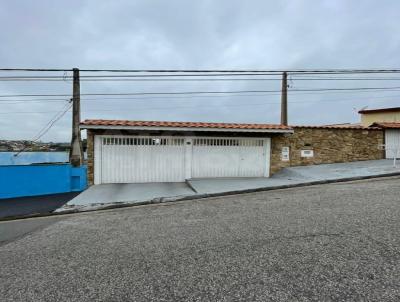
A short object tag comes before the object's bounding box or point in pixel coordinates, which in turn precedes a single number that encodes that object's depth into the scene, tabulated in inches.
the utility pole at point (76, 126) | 504.1
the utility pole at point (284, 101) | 688.4
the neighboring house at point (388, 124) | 585.6
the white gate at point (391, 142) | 587.0
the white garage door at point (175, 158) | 447.5
